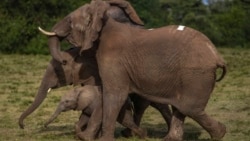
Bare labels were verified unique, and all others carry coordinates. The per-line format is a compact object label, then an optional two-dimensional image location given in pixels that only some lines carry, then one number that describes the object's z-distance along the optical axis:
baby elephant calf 17.39
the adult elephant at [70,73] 18.30
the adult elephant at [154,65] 16.08
